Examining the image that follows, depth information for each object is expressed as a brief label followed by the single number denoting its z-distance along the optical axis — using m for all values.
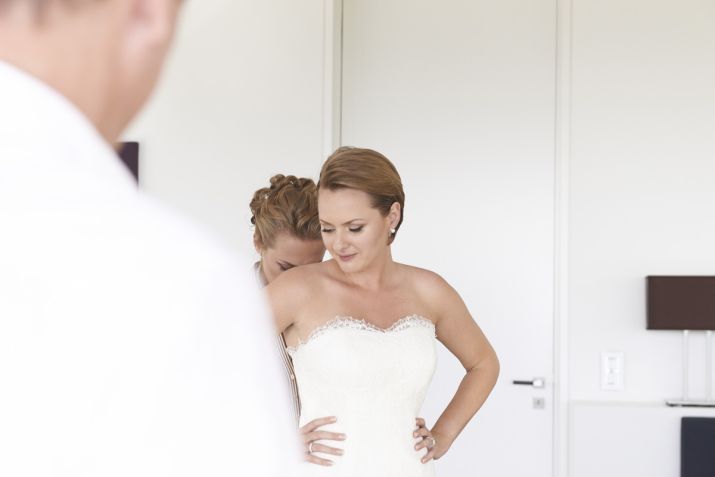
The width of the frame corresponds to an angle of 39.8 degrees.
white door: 4.90
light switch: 4.84
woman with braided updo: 2.77
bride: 2.75
